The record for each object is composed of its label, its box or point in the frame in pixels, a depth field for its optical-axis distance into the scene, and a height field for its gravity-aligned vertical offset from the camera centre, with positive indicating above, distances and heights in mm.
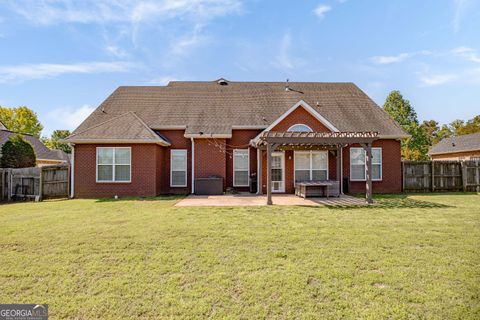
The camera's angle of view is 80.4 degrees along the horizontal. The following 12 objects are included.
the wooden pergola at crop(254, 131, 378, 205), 12492 +1282
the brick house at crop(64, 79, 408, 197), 15516 +1404
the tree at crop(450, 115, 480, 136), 48594 +7583
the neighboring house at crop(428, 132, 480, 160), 31094 +2231
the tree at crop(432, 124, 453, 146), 57656 +6983
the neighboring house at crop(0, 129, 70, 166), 31516 +1810
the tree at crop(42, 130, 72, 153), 70188 +7687
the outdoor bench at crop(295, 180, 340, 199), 14184 -1077
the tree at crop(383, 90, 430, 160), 37562 +6608
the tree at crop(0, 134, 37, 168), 18922 +1032
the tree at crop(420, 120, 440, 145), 59562 +8494
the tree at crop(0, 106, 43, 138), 55250 +10075
